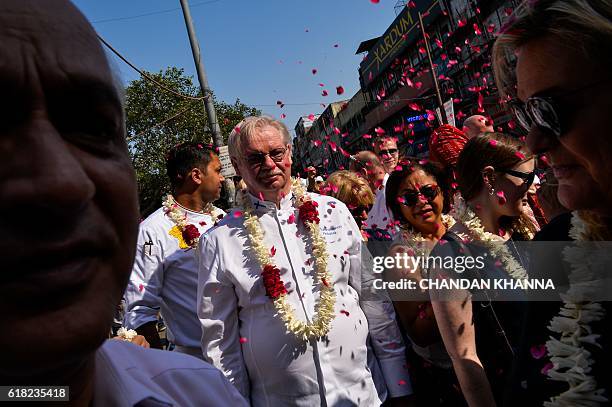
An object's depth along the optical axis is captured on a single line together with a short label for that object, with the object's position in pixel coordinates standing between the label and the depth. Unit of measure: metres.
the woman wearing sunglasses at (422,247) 2.91
